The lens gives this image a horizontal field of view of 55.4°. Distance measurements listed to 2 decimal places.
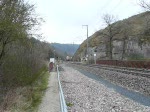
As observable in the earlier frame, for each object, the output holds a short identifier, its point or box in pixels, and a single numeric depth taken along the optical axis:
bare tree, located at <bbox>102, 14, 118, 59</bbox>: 39.23
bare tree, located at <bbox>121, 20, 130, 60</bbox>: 38.94
